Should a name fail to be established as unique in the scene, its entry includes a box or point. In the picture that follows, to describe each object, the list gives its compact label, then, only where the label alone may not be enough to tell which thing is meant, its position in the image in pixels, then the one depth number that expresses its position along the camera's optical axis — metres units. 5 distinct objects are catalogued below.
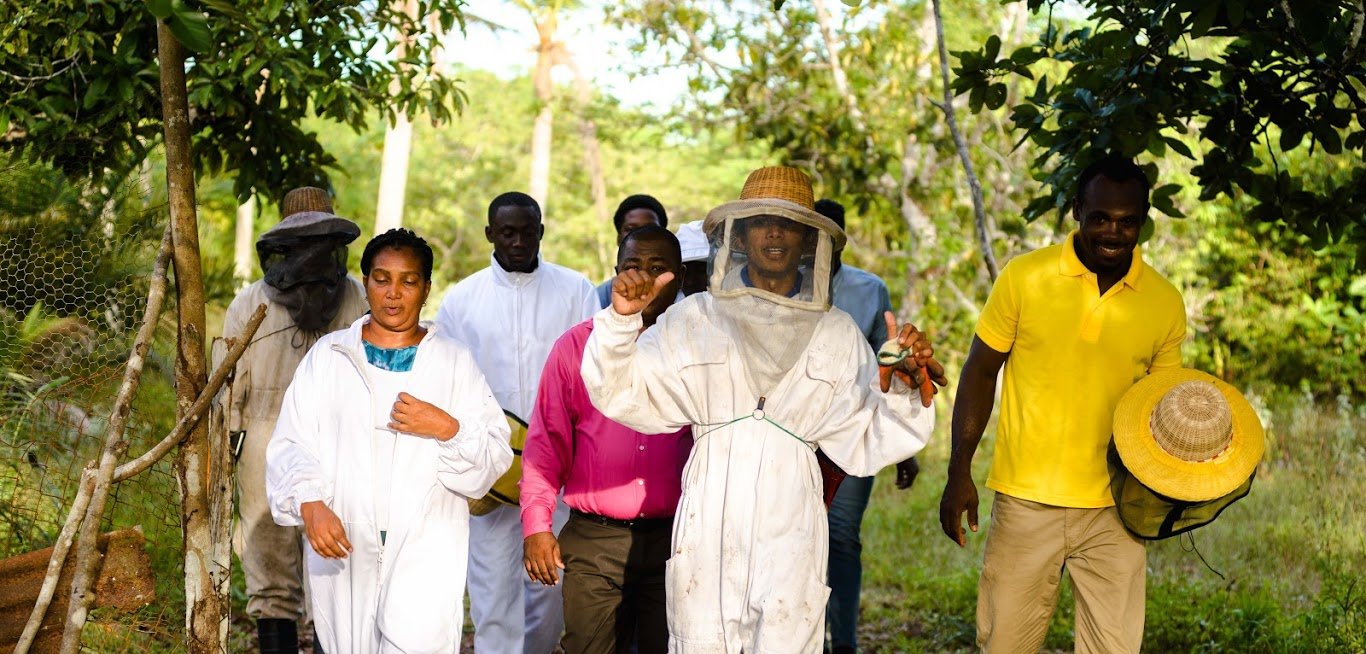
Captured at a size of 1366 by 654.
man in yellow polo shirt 4.75
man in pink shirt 4.78
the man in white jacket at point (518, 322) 6.30
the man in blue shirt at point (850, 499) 6.45
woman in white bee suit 4.47
